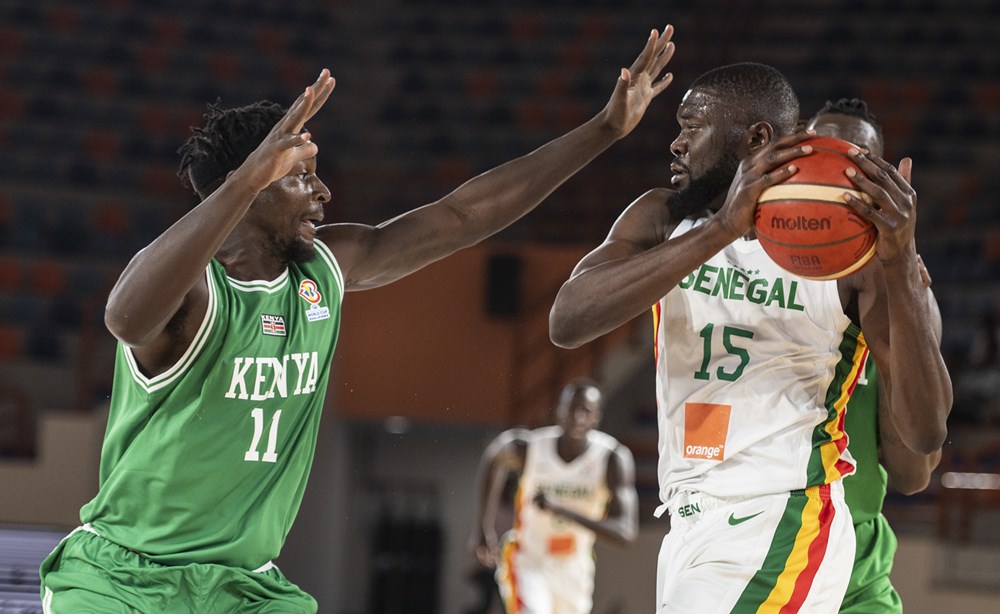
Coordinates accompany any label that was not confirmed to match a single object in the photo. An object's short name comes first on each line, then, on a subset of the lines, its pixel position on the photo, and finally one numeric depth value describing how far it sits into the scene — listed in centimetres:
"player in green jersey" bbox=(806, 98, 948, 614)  656
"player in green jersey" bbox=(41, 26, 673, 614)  563
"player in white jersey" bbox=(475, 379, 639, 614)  1544
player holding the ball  584
